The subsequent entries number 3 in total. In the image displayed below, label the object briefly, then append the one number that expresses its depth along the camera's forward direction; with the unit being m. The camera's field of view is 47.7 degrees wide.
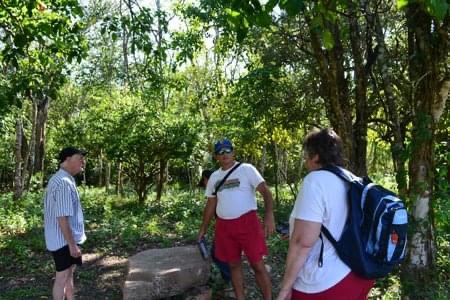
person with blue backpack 2.54
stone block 5.23
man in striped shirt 4.53
